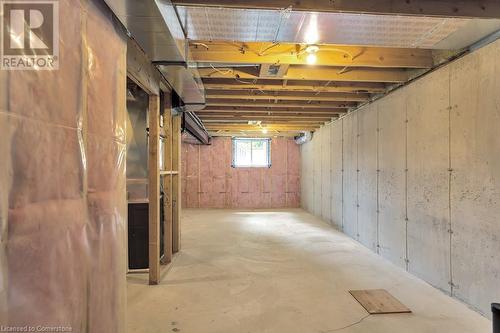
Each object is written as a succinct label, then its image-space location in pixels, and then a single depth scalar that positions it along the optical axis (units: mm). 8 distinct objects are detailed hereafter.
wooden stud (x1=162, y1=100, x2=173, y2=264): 3566
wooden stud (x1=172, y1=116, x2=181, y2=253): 3979
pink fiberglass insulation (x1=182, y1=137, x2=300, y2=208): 8758
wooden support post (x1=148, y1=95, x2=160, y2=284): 2920
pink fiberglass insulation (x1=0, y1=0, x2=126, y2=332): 881
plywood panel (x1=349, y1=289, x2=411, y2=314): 2371
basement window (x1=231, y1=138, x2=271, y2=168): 8930
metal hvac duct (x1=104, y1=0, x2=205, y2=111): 1486
